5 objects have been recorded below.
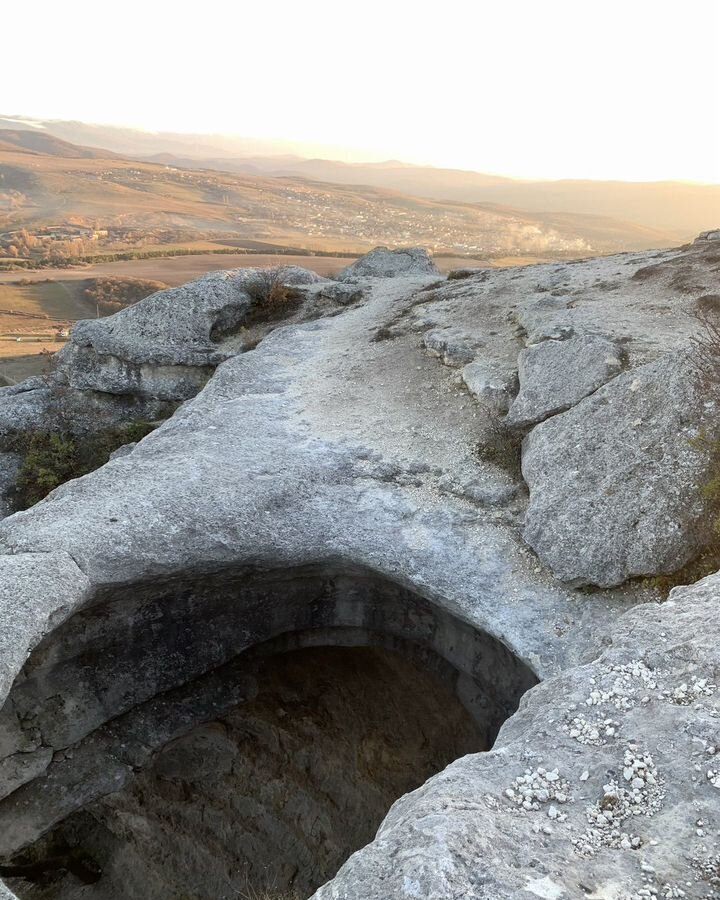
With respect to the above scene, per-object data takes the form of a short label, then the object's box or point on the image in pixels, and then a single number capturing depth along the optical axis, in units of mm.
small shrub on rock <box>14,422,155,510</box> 16703
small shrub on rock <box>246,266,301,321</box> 21828
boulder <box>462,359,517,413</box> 12477
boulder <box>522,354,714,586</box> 8500
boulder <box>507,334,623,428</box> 11117
